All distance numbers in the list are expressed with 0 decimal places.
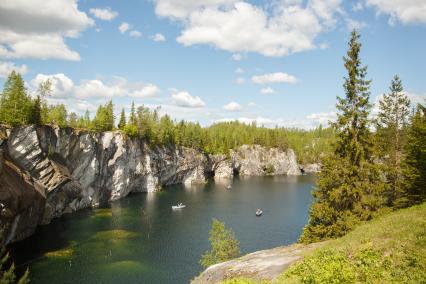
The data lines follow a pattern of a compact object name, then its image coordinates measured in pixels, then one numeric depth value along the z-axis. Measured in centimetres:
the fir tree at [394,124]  4553
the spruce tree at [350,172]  3078
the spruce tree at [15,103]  6175
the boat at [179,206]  9344
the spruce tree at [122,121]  11031
